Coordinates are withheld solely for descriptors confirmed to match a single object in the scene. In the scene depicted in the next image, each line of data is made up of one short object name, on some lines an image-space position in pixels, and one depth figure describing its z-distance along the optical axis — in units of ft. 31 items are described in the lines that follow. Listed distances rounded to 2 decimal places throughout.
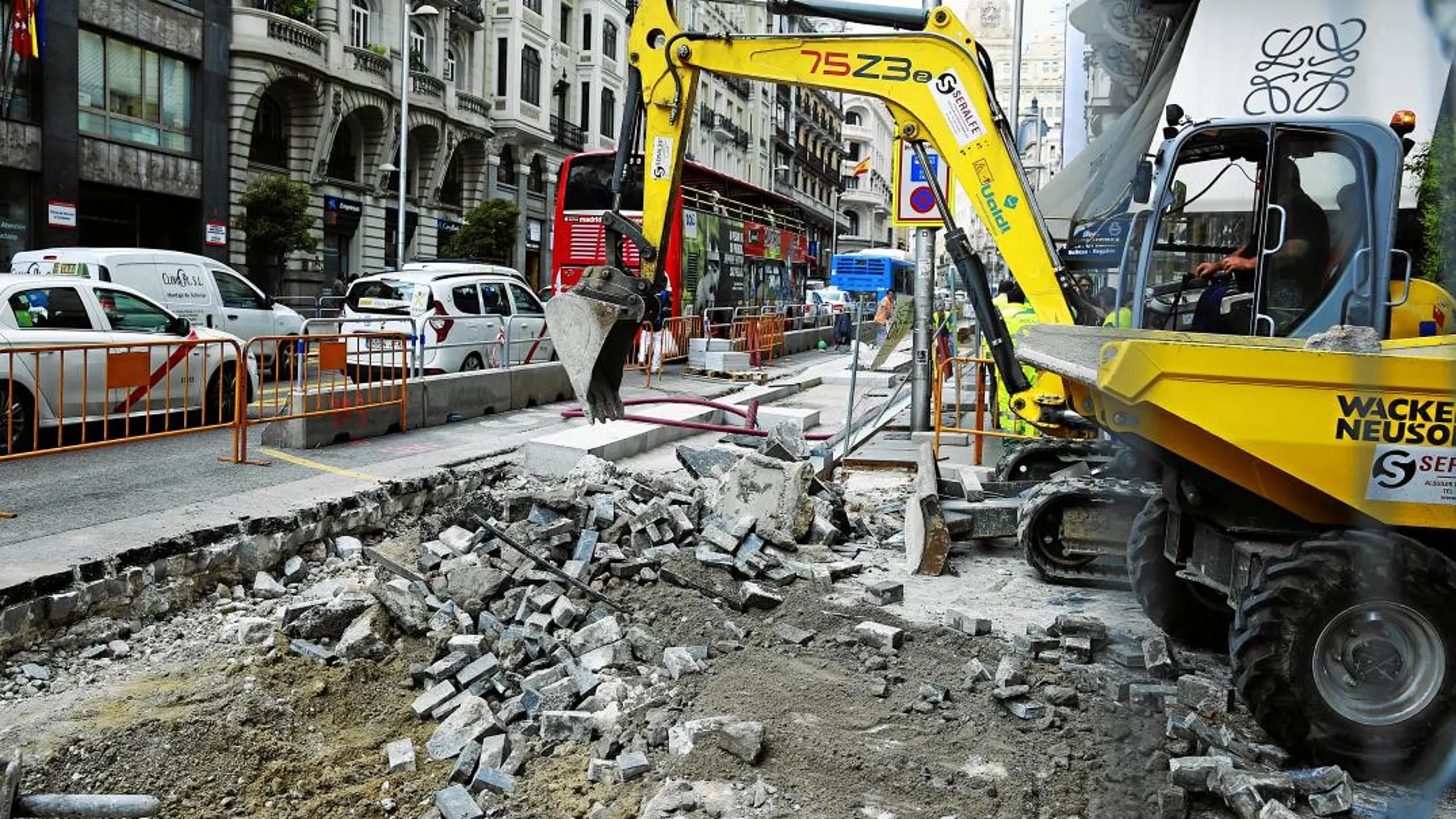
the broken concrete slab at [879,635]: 19.30
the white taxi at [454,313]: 51.85
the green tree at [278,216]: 93.50
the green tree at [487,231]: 121.70
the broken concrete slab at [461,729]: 16.17
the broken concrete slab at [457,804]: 14.30
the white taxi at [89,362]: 31.30
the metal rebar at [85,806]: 13.93
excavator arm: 26.78
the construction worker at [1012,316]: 31.71
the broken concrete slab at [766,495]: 26.76
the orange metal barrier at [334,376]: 36.24
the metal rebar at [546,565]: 21.66
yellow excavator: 14.26
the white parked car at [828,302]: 124.16
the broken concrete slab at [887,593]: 22.66
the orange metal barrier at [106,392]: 31.09
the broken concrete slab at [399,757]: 15.87
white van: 47.11
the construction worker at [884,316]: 83.87
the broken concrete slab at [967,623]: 20.25
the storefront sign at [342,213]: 114.21
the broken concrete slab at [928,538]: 25.38
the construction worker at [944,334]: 49.55
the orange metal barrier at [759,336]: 82.94
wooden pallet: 69.00
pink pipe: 41.68
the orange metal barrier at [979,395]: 37.09
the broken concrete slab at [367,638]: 19.10
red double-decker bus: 73.46
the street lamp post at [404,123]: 109.29
